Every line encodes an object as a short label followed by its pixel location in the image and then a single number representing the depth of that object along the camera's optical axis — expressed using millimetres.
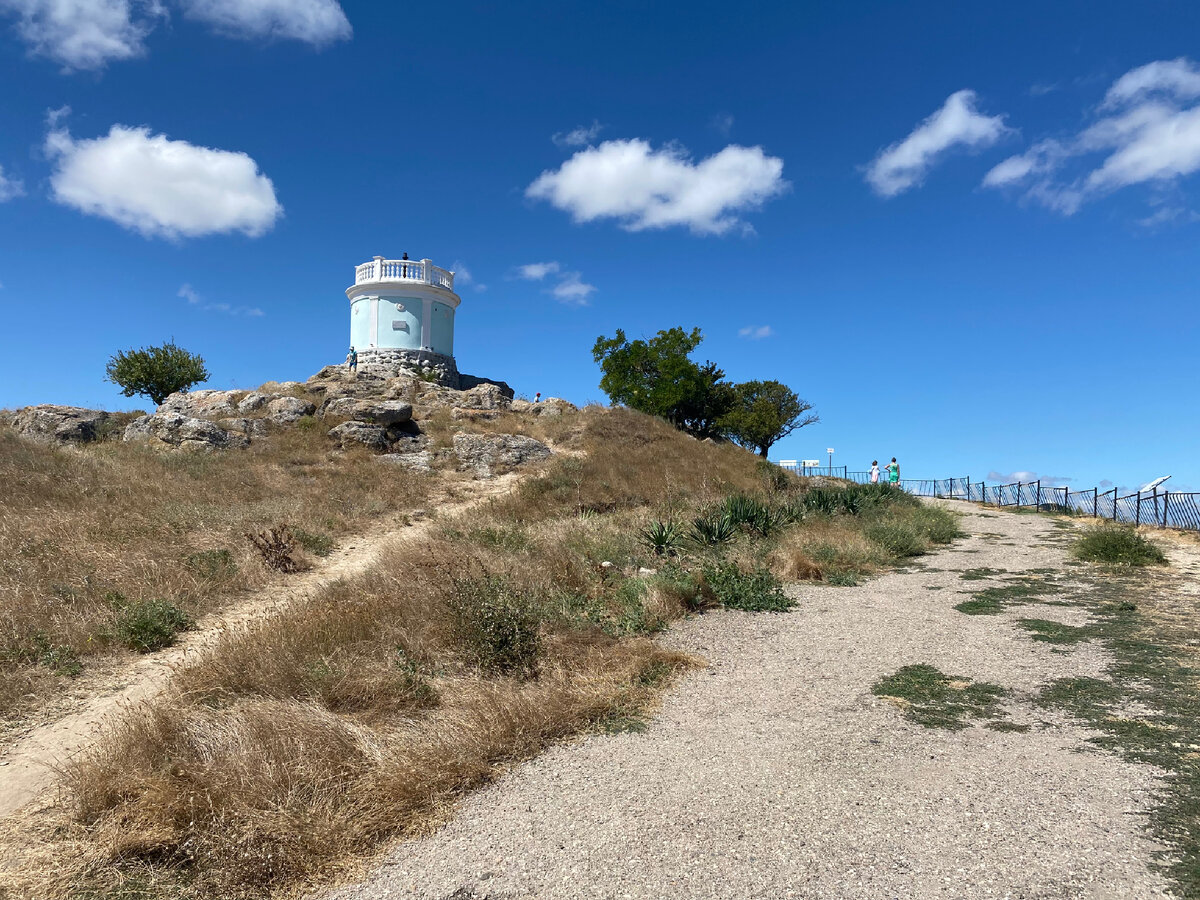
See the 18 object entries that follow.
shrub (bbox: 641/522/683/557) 11087
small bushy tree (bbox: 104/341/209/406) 28344
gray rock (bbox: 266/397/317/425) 22031
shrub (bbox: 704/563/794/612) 8805
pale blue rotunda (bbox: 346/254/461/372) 31562
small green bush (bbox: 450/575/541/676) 5668
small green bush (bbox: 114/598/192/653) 6445
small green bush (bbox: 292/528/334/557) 10992
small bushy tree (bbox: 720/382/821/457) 41375
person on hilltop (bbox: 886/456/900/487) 29312
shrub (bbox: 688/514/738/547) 12203
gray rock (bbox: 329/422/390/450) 20578
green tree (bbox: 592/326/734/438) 39312
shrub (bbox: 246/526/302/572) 9672
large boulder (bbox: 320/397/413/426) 21953
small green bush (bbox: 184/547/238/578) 8703
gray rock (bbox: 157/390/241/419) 21953
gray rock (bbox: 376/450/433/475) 19641
